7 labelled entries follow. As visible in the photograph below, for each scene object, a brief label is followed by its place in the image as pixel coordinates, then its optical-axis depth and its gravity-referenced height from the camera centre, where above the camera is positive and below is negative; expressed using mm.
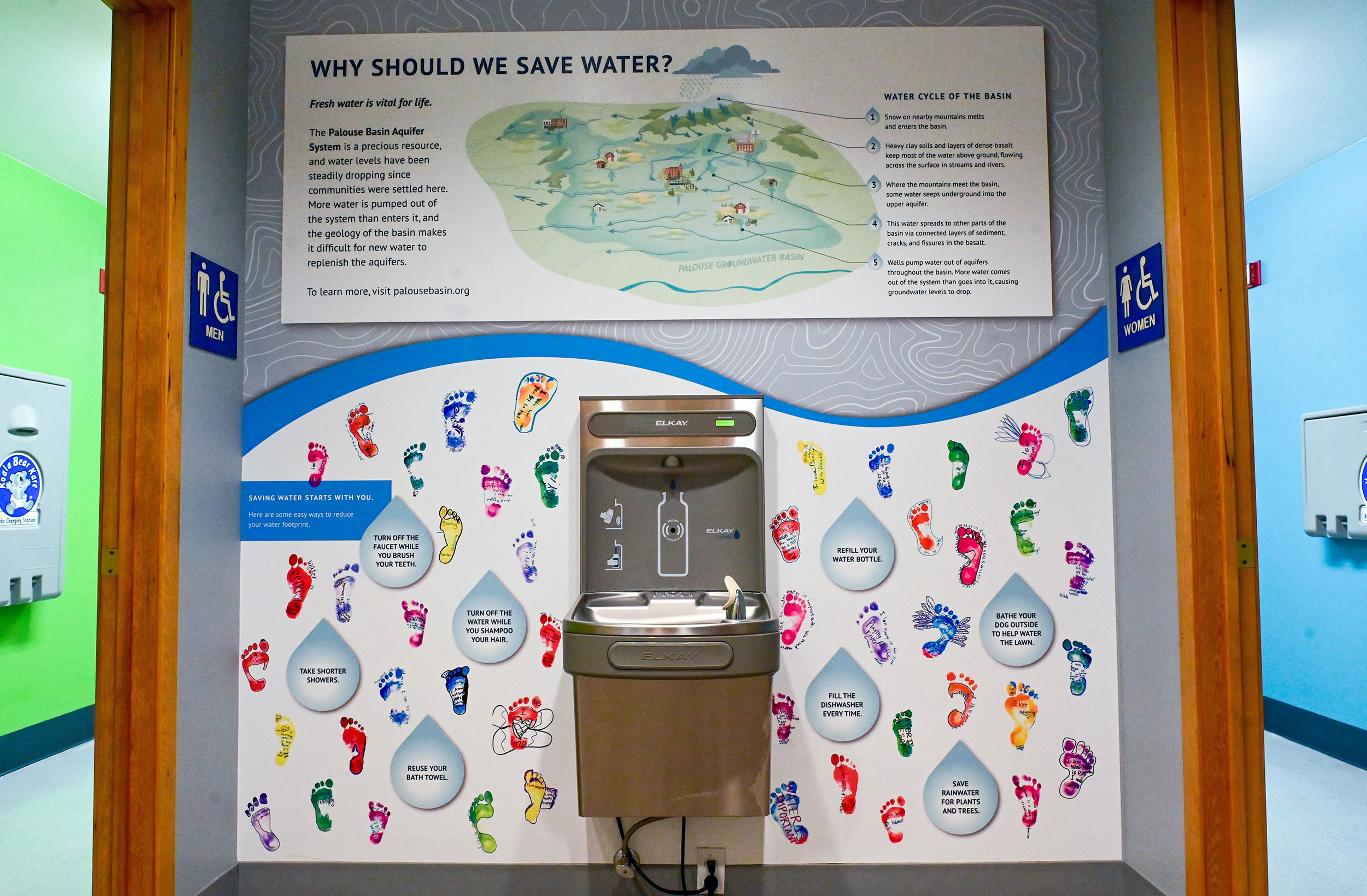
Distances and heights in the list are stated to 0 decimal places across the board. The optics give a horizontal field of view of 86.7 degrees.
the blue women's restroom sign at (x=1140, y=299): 1895 +478
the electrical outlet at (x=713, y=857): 2055 -1084
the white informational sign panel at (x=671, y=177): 2152 +904
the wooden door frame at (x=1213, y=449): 1721 +60
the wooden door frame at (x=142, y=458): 1771 +64
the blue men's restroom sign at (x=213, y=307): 1955 +492
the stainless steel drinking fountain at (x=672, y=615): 1643 -334
